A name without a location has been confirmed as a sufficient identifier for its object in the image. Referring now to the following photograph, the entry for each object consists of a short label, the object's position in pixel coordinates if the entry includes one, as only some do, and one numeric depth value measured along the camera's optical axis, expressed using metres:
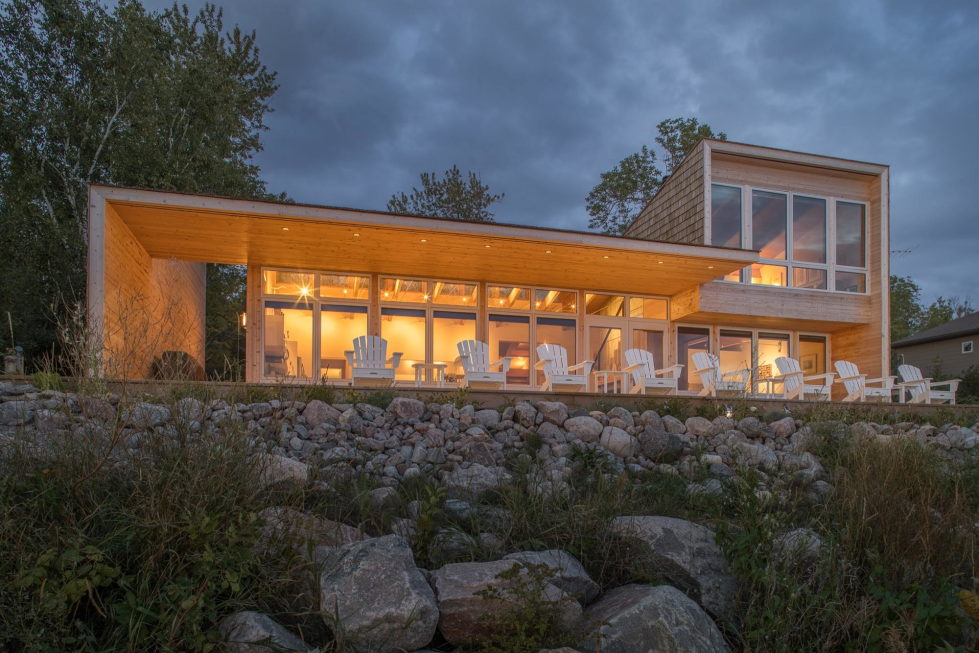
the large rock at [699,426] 5.37
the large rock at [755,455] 4.32
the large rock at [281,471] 2.76
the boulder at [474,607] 2.29
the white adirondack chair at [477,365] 7.36
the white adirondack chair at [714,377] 8.21
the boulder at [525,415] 5.04
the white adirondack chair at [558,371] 7.82
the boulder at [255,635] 2.01
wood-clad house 8.90
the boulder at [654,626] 2.26
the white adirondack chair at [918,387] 8.73
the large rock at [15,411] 3.46
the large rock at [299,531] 2.46
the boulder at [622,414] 5.32
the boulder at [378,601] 2.19
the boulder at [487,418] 4.96
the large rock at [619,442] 4.82
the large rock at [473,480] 3.48
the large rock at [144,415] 2.60
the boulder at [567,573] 2.49
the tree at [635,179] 19.67
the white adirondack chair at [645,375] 7.95
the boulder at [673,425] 5.32
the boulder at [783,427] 5.55
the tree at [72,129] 11.30
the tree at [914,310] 24.80
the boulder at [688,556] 2.64
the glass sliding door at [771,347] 11.44
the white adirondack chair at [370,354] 7.62
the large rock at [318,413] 4.60
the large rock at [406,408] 4.91
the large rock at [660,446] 4.84
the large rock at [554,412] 5.16
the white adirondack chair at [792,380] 8.58
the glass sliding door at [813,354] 11.70
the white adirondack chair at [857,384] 8.49
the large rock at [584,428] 4.95
